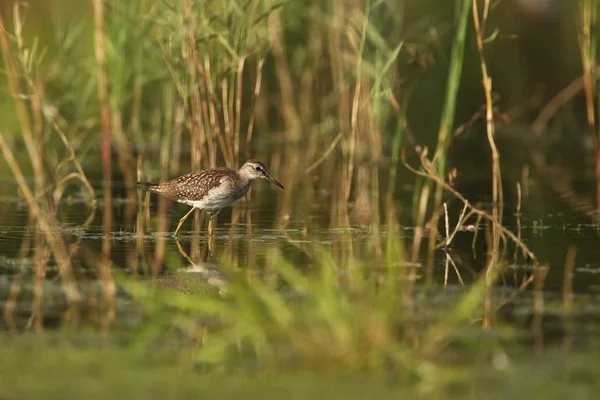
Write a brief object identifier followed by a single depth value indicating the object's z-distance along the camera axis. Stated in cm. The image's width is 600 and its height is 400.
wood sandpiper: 2194
